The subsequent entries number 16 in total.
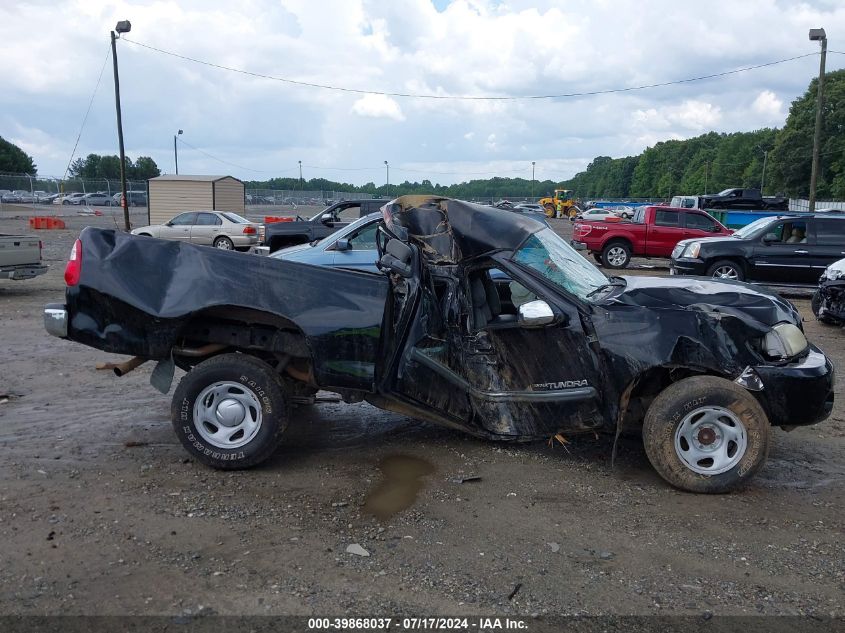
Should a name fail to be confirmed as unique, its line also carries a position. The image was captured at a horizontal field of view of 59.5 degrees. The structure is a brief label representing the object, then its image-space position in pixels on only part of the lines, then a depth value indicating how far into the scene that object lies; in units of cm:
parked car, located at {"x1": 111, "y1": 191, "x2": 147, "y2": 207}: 5125
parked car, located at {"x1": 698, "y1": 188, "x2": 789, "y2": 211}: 3772
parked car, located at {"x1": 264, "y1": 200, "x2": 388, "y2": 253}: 1602
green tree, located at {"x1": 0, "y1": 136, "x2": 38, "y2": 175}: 8319
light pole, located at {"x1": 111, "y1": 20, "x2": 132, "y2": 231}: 2475
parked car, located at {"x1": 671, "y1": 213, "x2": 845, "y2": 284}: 1462
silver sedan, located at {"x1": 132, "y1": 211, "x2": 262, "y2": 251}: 2308
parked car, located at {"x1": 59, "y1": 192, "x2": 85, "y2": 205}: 5000
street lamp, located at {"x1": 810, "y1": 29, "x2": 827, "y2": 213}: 2583
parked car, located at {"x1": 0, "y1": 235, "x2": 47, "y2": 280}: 1262
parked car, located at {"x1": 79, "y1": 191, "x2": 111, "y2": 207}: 5083
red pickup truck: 2006
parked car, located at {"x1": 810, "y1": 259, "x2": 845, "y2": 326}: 1062
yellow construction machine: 6544
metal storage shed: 3381
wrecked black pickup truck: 464
